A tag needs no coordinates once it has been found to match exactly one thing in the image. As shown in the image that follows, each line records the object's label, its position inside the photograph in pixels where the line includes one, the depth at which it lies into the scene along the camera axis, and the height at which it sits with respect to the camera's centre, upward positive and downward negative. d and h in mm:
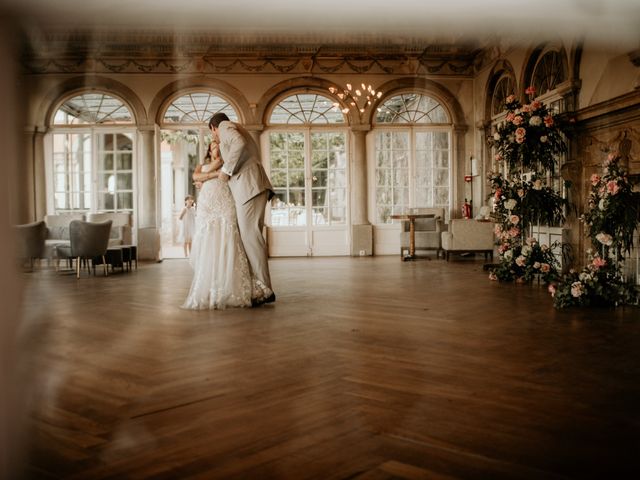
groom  4035 +303
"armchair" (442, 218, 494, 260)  7965 -124
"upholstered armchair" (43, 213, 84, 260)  7061 +45
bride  3869 -199
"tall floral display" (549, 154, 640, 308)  3951 -88
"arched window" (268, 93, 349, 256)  9516 +917
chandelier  9336 +2172
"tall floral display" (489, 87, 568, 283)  5504 +326
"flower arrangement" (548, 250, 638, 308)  4013 -448
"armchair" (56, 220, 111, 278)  6535 -120
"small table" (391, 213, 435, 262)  8285 -16
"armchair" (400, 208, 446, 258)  8781 -66
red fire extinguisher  9039 +279
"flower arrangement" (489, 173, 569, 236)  5555 +244
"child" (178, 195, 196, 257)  9438 +171
